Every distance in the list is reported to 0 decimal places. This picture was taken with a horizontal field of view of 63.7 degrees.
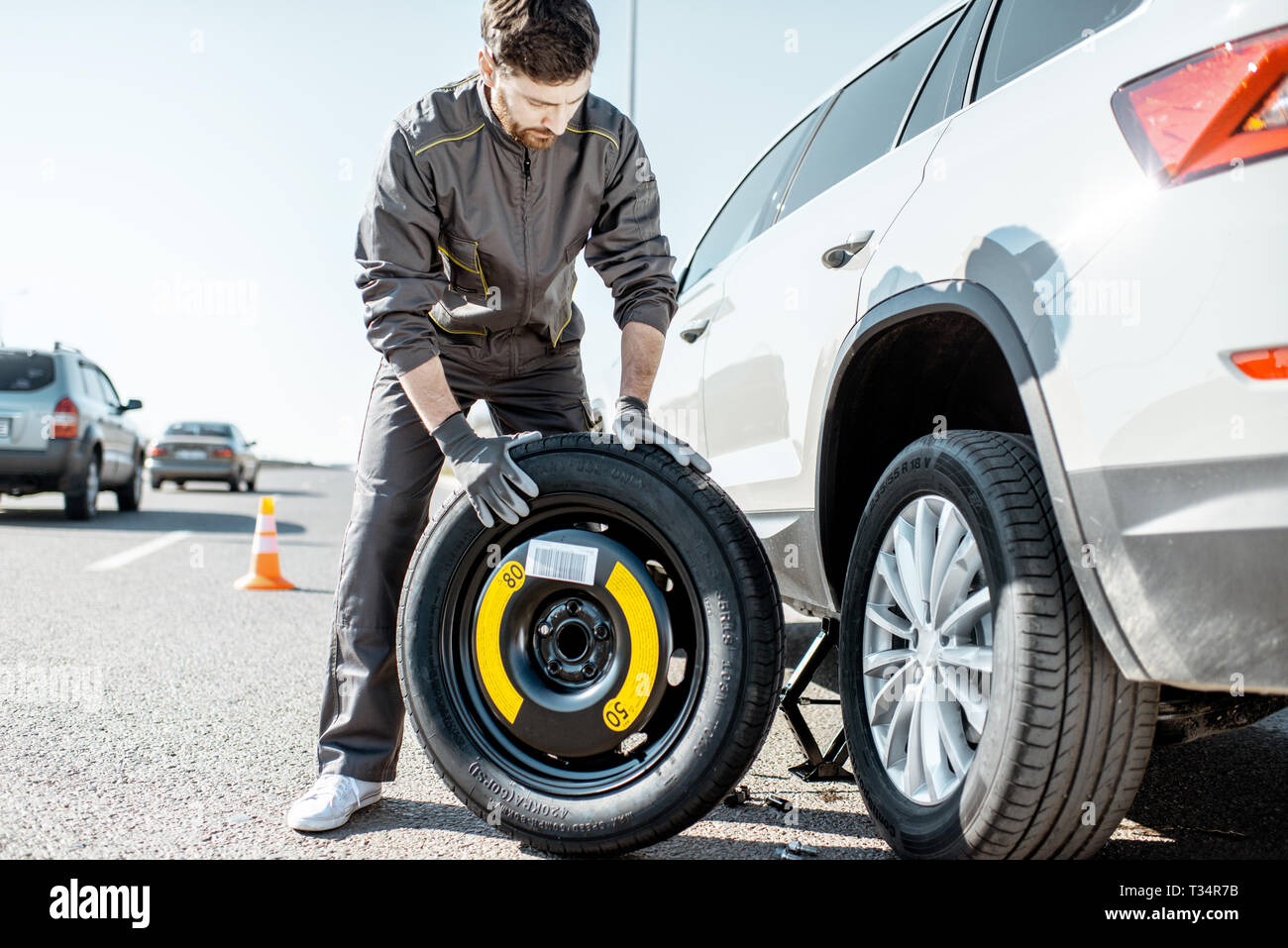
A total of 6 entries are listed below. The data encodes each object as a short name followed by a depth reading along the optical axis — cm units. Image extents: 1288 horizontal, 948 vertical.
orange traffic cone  652
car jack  277
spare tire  202
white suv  146
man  223
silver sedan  1911
